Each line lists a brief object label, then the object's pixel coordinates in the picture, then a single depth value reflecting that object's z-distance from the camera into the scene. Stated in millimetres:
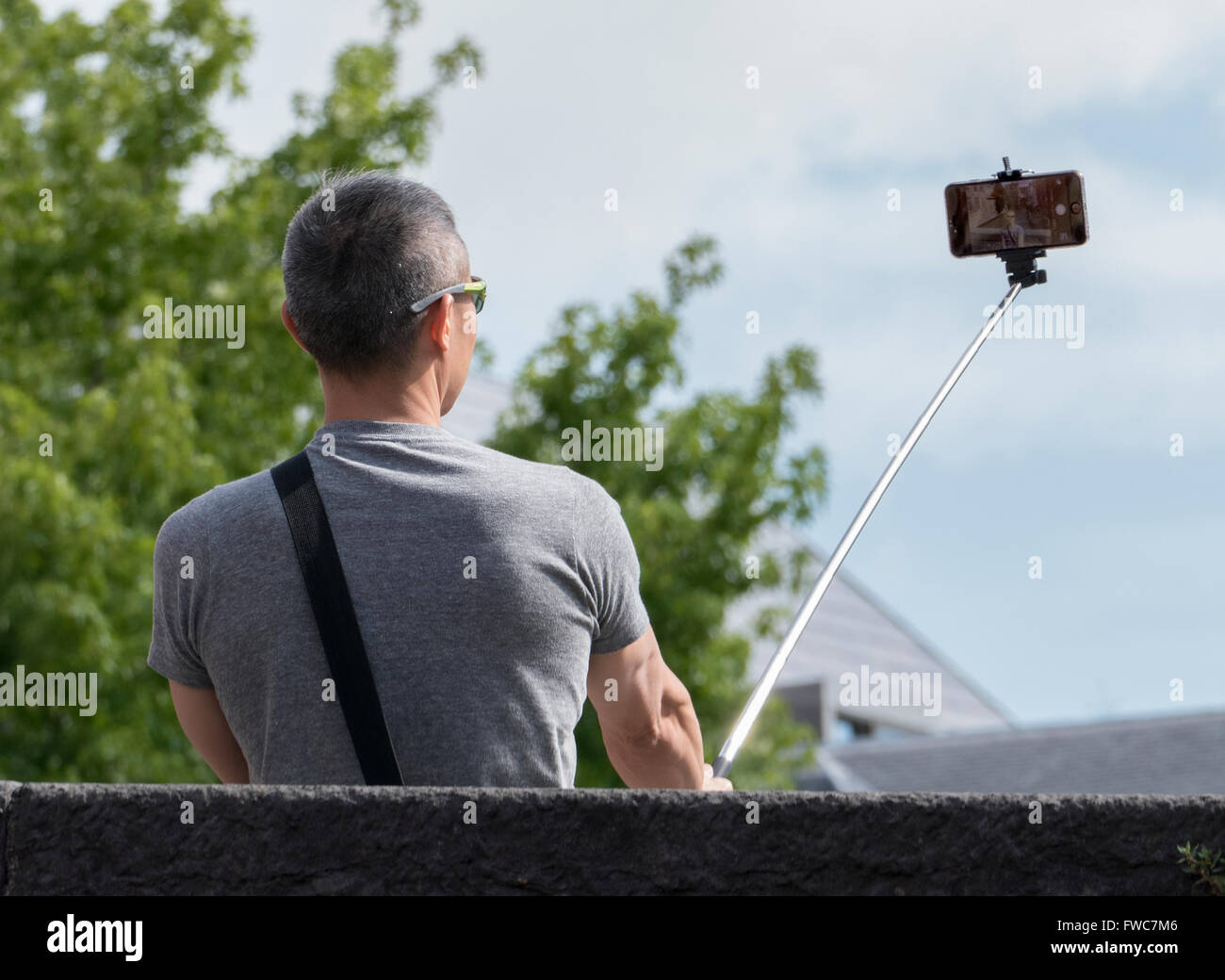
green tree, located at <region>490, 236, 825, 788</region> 13719
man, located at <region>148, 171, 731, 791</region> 3885
